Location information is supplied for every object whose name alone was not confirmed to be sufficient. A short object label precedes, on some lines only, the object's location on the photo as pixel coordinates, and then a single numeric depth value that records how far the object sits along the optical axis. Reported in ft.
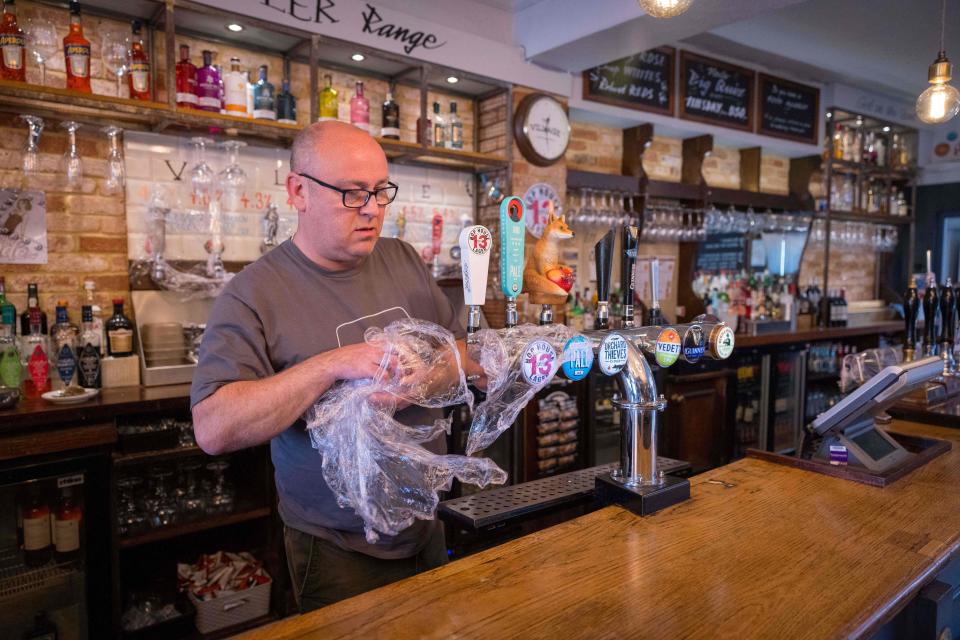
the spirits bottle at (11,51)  7.98
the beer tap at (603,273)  4.46
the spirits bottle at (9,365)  8.07
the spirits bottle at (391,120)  11.35
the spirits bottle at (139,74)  8.82
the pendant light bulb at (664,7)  6.98
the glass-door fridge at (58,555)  7.63
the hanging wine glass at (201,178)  10.05
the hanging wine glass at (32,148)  8.50
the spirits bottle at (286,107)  10.22
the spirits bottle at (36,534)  7.81
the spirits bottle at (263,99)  9.80
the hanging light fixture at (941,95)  9.04
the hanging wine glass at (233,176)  10.37
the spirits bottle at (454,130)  12.32
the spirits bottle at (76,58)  8.38
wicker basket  8.91
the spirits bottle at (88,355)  8.54
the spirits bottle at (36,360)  8.38
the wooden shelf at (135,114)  7.93
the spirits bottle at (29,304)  8.52
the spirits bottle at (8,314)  8.25
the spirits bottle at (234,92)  9.70
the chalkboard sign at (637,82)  14.35
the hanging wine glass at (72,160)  8.78
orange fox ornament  4.25
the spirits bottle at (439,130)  12.12
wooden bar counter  3.11
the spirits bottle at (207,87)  9.42
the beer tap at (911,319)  8.74
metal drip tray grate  4.32
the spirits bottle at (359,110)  11.00
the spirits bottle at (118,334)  8.82
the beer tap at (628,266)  4.58
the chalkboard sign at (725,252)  18.95
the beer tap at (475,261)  3.88
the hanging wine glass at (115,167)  9.20
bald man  4.61
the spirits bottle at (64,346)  8.43
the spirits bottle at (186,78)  9.40
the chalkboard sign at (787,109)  17.67
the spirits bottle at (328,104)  10.68
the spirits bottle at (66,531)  7.86
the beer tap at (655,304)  4.88
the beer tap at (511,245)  3.87
